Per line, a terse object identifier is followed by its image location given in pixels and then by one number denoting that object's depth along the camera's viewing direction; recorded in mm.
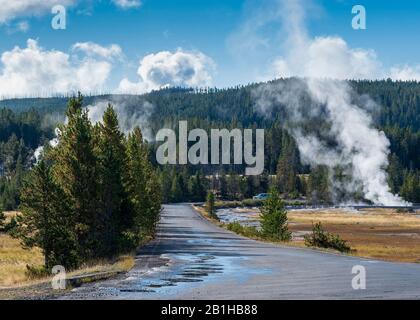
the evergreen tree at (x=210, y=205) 97312
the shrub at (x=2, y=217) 71238
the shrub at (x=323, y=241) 42469
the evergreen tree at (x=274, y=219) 55250
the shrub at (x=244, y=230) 54825
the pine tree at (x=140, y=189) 43156
